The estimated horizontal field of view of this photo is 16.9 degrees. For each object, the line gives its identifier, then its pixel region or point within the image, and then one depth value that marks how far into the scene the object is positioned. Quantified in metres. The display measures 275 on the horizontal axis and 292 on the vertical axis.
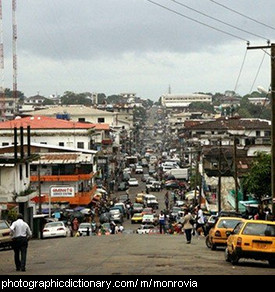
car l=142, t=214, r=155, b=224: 74.90
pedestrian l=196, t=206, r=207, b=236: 49.91
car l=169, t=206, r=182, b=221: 81.22
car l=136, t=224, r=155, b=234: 62.47
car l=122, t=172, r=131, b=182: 151.31
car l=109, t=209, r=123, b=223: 81.31
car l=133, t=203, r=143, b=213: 92.88
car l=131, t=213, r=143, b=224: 82.56
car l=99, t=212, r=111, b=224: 78.07
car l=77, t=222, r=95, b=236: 58.50
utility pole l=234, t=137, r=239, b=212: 60.34
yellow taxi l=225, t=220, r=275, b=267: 27.03
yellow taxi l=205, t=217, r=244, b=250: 35.91
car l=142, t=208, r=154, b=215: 85.71
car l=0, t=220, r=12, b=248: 37.84
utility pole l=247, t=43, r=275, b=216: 38.66
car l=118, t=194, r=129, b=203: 107.04
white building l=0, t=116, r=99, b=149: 108.88
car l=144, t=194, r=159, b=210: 102.44
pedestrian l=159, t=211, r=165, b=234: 60.83
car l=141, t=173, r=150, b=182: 152.20
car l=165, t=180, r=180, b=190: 135.75
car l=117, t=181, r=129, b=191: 135.75
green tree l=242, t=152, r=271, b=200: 58.68
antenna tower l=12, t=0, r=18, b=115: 114.74
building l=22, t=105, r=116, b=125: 168.38
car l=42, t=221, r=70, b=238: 53.12
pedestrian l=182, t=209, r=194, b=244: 38.47
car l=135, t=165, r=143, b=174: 171.38
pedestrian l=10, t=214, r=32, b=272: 25.70
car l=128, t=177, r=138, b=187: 139.88
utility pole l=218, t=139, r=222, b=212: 67.31
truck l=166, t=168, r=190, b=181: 142.74
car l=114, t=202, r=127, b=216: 91.42
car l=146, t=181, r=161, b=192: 131.12
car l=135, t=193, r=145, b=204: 106.29
